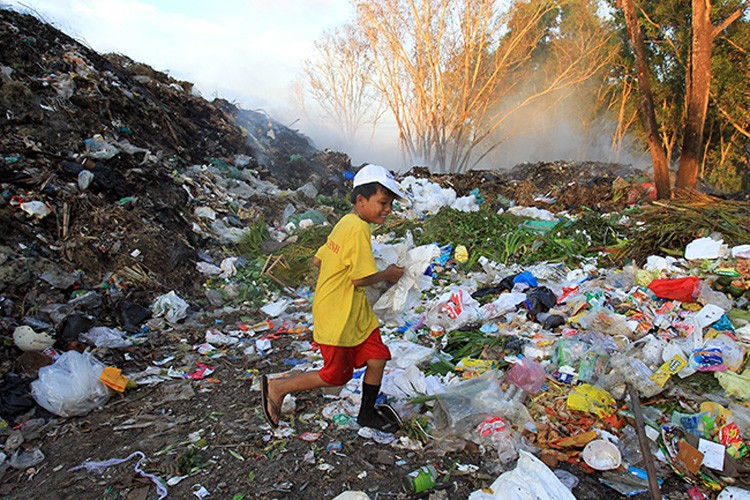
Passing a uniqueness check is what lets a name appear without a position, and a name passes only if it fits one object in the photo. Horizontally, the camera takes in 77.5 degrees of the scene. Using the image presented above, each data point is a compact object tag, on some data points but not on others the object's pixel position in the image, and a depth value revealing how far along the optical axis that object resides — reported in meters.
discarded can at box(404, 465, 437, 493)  2.04
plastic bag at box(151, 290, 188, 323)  4.47
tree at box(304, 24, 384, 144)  23.16
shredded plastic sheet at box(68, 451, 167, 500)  2.23
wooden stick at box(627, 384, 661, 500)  1.98
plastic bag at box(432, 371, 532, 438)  2.47
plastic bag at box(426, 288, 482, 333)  3.99
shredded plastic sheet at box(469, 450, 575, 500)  1.85
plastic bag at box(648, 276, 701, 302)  3.70
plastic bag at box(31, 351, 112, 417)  2.80
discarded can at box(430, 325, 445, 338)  3.92
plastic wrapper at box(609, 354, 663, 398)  2.69
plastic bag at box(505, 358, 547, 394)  2.81
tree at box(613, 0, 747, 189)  8.12
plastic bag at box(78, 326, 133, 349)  3.74
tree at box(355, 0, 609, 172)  14.48
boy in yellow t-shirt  2.17
